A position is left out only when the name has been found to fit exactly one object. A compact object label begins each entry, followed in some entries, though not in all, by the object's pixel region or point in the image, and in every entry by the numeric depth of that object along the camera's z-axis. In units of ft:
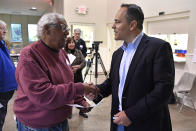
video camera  14.17
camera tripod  14.21
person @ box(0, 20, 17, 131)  6.59
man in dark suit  3.35
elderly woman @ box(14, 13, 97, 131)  3.12
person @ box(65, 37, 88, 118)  9.85
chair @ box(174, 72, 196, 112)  11.59
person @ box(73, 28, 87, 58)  13.48
